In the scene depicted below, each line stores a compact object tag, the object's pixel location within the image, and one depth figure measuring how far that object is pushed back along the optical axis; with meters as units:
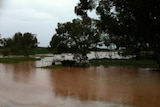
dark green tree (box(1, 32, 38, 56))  36.78
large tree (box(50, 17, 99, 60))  25.51
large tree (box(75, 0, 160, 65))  15.31
